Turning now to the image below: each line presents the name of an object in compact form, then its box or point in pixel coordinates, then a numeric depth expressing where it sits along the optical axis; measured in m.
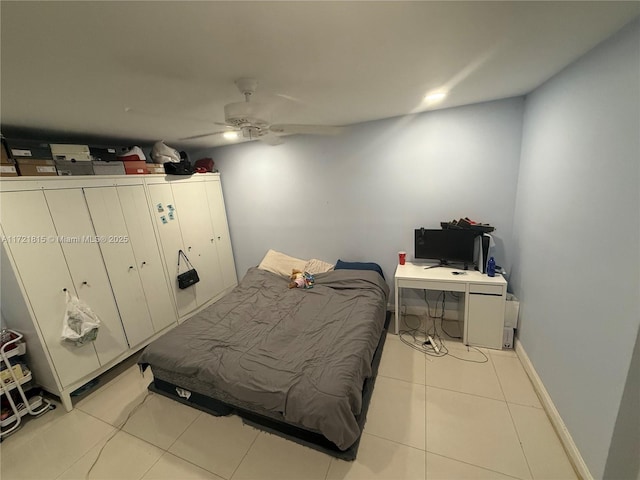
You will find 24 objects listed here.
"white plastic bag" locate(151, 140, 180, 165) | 3.01
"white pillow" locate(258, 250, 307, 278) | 3.47
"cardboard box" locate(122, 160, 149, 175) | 2.67
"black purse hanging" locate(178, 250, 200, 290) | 3.16
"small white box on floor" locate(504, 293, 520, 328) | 2.39
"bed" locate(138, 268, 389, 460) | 1.61
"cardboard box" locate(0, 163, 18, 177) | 1.84
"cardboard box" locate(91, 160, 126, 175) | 2.41
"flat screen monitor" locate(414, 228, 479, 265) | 2.66
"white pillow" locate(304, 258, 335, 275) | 3.36
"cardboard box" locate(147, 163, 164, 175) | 2.87
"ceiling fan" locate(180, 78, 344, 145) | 1.49
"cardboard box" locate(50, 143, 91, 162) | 2.15
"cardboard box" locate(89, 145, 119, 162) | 2.67
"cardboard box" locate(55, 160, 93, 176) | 2.19
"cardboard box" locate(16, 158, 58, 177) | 1.95
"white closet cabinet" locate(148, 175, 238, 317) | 3.05
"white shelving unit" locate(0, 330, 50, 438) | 1.98
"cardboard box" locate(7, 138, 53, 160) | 1.92
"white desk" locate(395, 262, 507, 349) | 2.38
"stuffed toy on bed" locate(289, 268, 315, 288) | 3.10
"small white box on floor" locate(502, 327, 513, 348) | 2.43
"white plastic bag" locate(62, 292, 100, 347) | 2.13
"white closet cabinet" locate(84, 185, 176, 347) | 2.46
